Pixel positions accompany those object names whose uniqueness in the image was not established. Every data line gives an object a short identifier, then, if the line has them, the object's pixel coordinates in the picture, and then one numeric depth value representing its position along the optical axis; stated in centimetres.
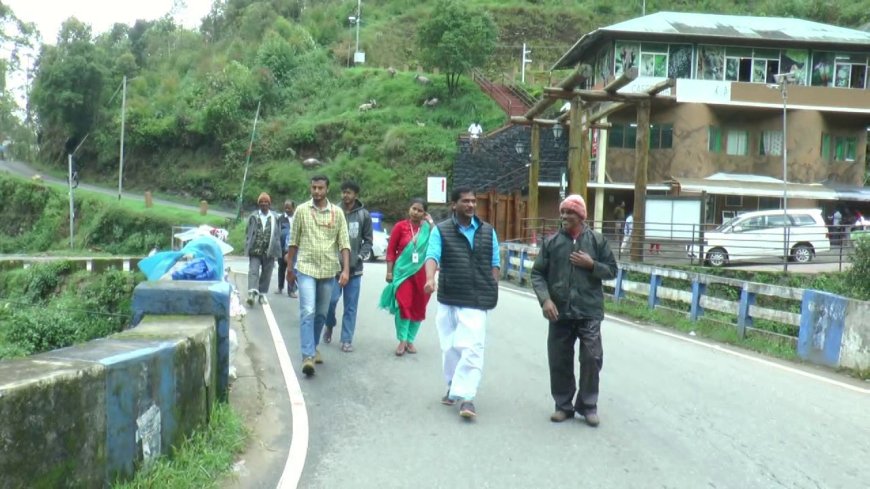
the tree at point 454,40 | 4631
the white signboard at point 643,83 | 3450
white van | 2375
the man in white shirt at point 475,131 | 3758
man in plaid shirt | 788
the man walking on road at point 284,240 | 1461
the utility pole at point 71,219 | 3909
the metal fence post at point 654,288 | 1454
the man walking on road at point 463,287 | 638
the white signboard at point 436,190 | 3600
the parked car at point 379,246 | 2836
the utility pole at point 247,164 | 4079
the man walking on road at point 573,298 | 618
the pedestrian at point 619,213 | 3466
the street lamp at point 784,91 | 2190
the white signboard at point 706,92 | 3453
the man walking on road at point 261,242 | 1268
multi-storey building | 3447
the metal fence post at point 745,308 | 1168
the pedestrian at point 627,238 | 2375
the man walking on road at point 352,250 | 915
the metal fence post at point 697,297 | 1302
